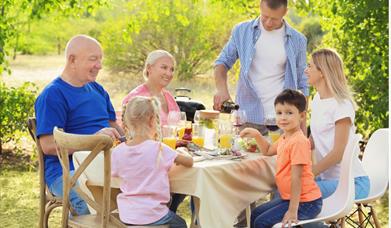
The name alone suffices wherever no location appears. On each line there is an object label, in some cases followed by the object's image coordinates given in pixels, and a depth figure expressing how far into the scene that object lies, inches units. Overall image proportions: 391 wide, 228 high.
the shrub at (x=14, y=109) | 368.2
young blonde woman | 193.6
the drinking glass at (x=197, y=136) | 199.4
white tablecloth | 172.6
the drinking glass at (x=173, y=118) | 205.4
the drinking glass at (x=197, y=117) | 206.8
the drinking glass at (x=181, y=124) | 205.2
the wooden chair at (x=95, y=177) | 182.1
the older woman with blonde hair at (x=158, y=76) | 219.7
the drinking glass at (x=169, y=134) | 192.2
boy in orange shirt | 179.8
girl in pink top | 170.6
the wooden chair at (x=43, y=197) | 200.6
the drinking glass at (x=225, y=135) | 197.9
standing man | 227.8
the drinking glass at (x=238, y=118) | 207.3
